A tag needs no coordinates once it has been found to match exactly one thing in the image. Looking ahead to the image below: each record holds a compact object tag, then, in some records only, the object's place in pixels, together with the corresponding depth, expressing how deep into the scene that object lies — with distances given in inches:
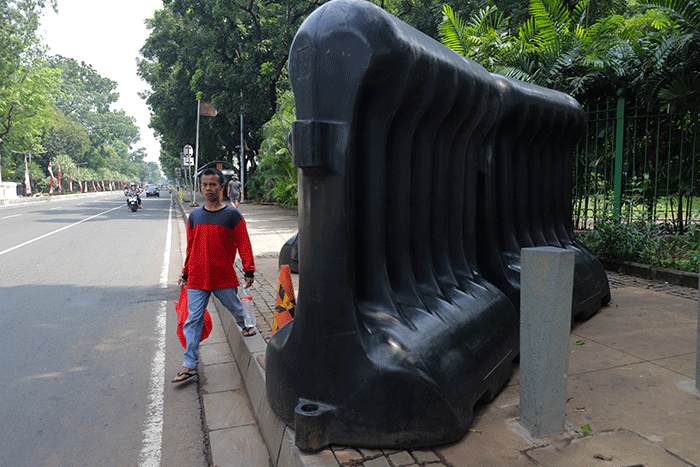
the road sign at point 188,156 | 1155.0
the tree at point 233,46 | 865.5
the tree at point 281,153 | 741.3
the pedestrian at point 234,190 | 818.8
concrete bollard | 108.4
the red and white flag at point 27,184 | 2183.8
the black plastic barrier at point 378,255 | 108.3
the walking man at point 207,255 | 171.0
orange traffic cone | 173.9
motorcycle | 1055.6
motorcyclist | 1057.5
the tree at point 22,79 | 1615.4
